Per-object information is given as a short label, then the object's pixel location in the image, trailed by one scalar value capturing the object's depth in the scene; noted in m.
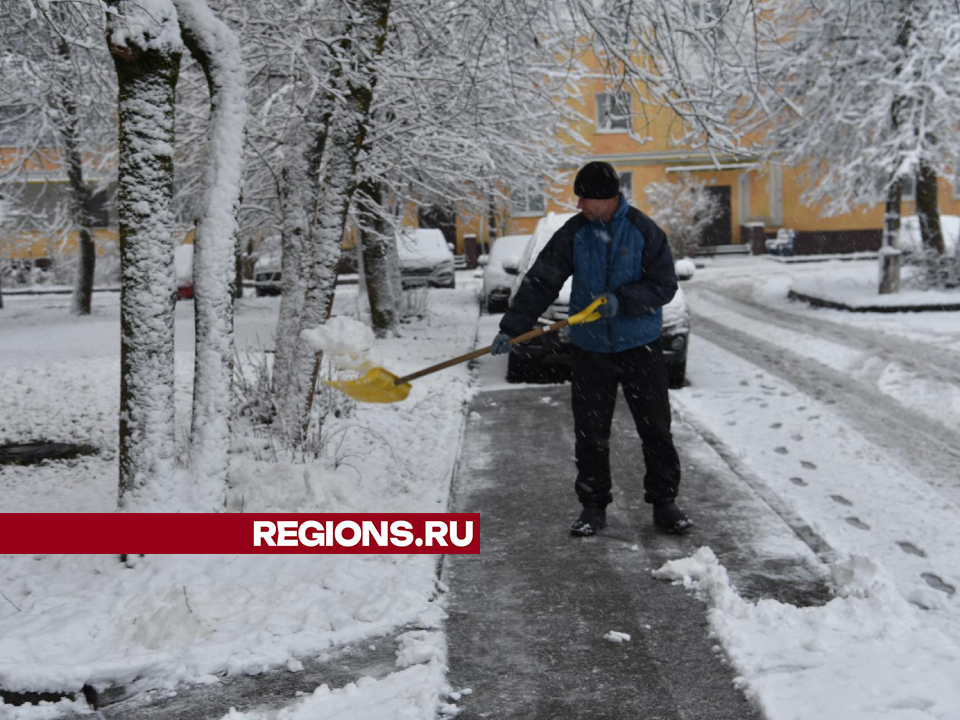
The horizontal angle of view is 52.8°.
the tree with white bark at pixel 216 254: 4.75
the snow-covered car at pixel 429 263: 22.11
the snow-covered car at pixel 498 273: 17.28
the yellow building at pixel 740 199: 35.59
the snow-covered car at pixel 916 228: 17.59
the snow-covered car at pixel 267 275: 20.32
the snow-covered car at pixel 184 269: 23.16
